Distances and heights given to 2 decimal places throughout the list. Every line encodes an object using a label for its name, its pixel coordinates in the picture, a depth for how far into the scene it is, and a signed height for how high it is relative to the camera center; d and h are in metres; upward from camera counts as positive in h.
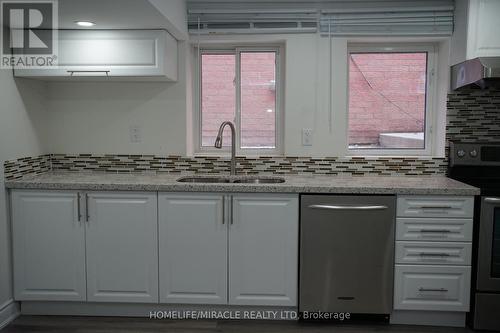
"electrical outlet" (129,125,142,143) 3.34 +0.01
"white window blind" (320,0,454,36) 3.12 +0.82
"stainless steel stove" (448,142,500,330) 2.63 -0.70
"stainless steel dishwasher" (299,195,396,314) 2.69 -0.68
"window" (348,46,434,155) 3.35 +0.31
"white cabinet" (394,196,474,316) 2.69 -0.67
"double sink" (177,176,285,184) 3.17 -0.29
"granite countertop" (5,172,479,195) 2.68 -0.29
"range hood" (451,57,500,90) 2.62 +0.40
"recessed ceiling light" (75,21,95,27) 2.72 +0.67
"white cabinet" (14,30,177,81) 2.91 +0.52
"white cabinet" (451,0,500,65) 2.82 +0.69
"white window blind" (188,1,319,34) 3.19 +0.84
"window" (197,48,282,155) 3.40 +0.32
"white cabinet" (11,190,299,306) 2.76 -0.68
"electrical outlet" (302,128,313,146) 3.28 +0.03
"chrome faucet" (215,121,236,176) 3.08 -0.03
